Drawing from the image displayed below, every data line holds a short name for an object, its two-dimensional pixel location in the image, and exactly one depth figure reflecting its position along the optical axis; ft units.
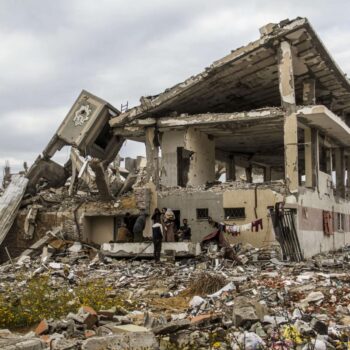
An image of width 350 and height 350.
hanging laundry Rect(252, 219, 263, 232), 52.90
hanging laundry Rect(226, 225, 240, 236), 53.42
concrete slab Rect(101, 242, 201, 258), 48.70
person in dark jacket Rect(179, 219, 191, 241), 55.34
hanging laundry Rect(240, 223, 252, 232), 53.36
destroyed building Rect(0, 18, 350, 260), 52.54
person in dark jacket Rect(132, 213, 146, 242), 56.13
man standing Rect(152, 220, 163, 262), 48.26
